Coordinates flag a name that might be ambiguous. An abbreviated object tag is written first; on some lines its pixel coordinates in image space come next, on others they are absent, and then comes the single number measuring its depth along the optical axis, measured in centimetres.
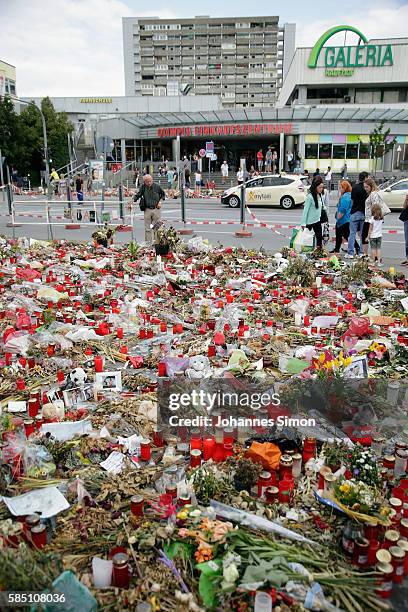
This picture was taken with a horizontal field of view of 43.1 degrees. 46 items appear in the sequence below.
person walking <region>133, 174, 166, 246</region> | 1206
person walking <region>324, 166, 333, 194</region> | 3116
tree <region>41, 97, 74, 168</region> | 5267
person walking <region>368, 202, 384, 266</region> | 1016
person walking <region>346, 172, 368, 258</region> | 1106
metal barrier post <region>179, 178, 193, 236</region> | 1546
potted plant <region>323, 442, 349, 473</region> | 356
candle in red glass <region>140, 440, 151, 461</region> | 379
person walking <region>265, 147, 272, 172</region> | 3918
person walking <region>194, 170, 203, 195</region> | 3347
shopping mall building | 4134
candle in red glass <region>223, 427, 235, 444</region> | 389
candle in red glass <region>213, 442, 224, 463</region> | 372
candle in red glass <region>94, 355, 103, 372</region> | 525
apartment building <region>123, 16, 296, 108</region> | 10212
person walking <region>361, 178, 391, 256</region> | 1053
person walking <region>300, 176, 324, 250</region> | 1114
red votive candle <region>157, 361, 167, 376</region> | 516
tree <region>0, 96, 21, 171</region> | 4653
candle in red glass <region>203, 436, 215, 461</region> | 374
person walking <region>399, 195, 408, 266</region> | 1030
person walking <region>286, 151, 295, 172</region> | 3875
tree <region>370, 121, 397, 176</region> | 3678
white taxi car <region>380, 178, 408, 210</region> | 2198
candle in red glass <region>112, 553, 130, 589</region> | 264
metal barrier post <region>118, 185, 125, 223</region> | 1652
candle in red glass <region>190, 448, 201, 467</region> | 361
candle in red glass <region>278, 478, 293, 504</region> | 332
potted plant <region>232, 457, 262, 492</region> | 335
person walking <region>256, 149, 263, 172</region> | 3880
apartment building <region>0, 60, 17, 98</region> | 6788
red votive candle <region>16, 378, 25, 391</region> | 497
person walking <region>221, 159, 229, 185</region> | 3822
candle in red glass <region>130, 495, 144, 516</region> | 312
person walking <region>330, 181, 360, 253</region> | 1152
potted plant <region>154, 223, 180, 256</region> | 1102
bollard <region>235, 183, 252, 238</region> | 1509
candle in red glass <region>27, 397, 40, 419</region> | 442
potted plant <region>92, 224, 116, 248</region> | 1288
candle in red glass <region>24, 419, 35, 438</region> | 398
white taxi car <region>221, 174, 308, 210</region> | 2331
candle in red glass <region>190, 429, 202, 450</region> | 381
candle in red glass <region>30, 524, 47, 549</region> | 287
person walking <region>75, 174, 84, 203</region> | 2363
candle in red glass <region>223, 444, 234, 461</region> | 372
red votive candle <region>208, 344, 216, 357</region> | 576
